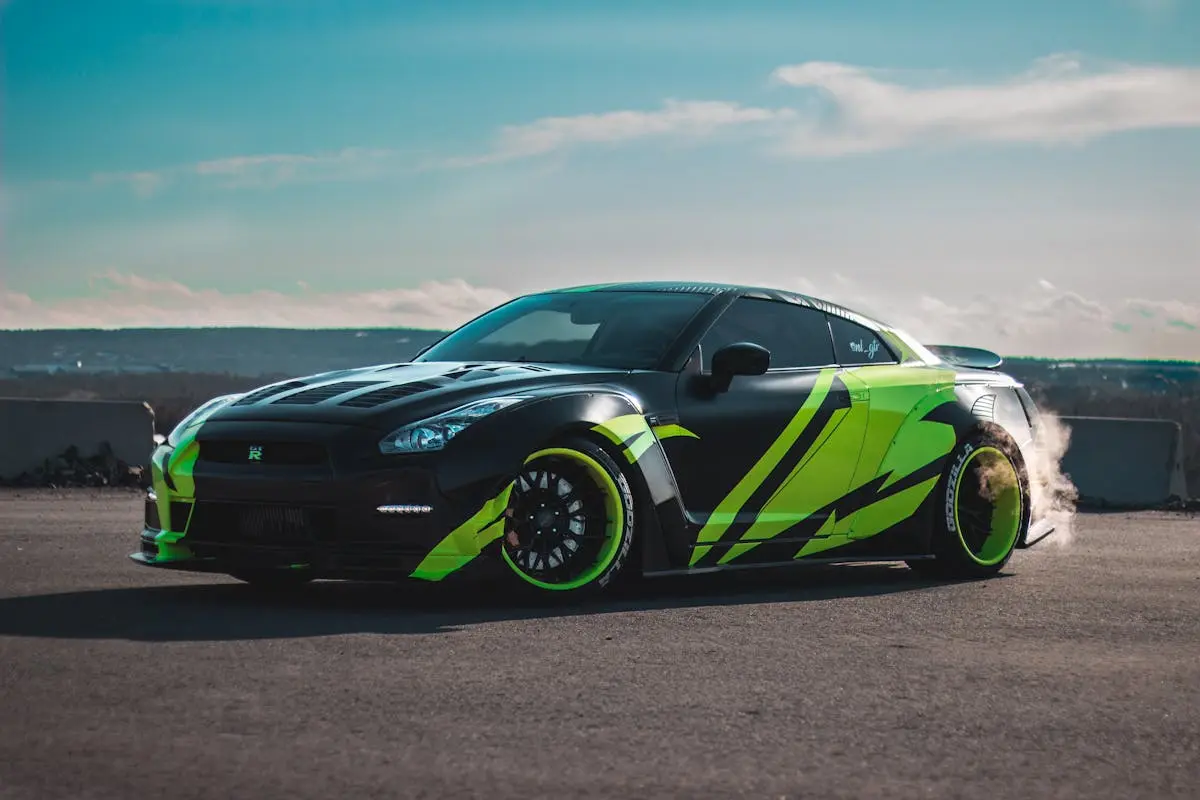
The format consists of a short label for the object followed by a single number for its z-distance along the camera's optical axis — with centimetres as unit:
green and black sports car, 680
